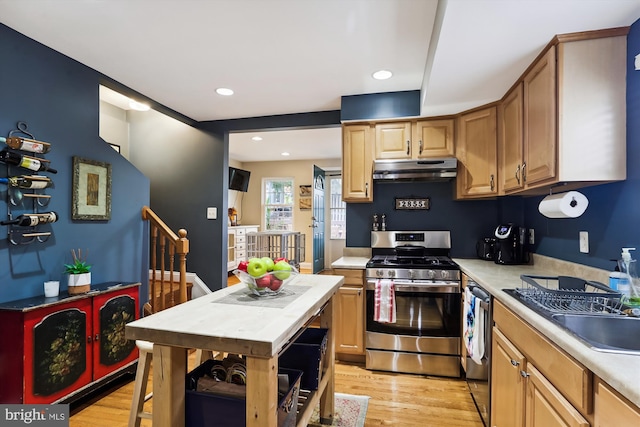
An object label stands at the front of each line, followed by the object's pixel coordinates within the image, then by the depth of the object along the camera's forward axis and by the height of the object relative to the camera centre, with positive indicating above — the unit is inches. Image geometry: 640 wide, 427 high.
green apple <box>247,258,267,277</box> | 58.5 -9.3
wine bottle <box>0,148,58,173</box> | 79.8 +13.1
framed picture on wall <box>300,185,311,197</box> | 301.6 +24.0
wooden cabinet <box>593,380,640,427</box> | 30.8 -18.9
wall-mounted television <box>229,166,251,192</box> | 275.7 +31.8
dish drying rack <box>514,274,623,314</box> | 52.8 -13.7
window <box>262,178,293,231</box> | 309.4 +12.2
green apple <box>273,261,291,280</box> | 59.7 -9.9
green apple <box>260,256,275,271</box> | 59.7 -8.6
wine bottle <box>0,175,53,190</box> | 81.5 +8.0
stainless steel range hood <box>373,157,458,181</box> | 113.9 +17.2
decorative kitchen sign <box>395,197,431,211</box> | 132.9 +5.9
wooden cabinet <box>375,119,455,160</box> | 119.0 +28.7
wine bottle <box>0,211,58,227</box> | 81.8 -1.8
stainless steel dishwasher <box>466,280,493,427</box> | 75.3 -36.7
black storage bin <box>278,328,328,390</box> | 67.6 -29.9
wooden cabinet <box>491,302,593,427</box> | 40.6 -24.4
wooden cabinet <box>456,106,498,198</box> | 107.0 +22.0
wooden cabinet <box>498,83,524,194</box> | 87.1 +22.0
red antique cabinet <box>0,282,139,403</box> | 75.2 -33.0
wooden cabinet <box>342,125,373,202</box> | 124.6 +20.6
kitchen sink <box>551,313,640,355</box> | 47.4 -15.8
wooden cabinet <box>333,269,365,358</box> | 113.9 -33.4
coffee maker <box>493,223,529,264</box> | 104.3 -8.4
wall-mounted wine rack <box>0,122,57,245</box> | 82.0 +6.6
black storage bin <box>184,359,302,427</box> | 47.3 -28.8
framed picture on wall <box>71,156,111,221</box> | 99.7 +7.5
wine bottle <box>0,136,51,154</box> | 80.1 +17.4
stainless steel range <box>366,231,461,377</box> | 105.9 -34.1
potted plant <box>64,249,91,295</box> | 90.5 -17.7
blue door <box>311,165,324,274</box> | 257.9 -2.0
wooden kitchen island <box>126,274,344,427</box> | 41.7 -15.8
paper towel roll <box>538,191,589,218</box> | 68.9 +3.3
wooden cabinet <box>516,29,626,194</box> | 63.6 +21.8
